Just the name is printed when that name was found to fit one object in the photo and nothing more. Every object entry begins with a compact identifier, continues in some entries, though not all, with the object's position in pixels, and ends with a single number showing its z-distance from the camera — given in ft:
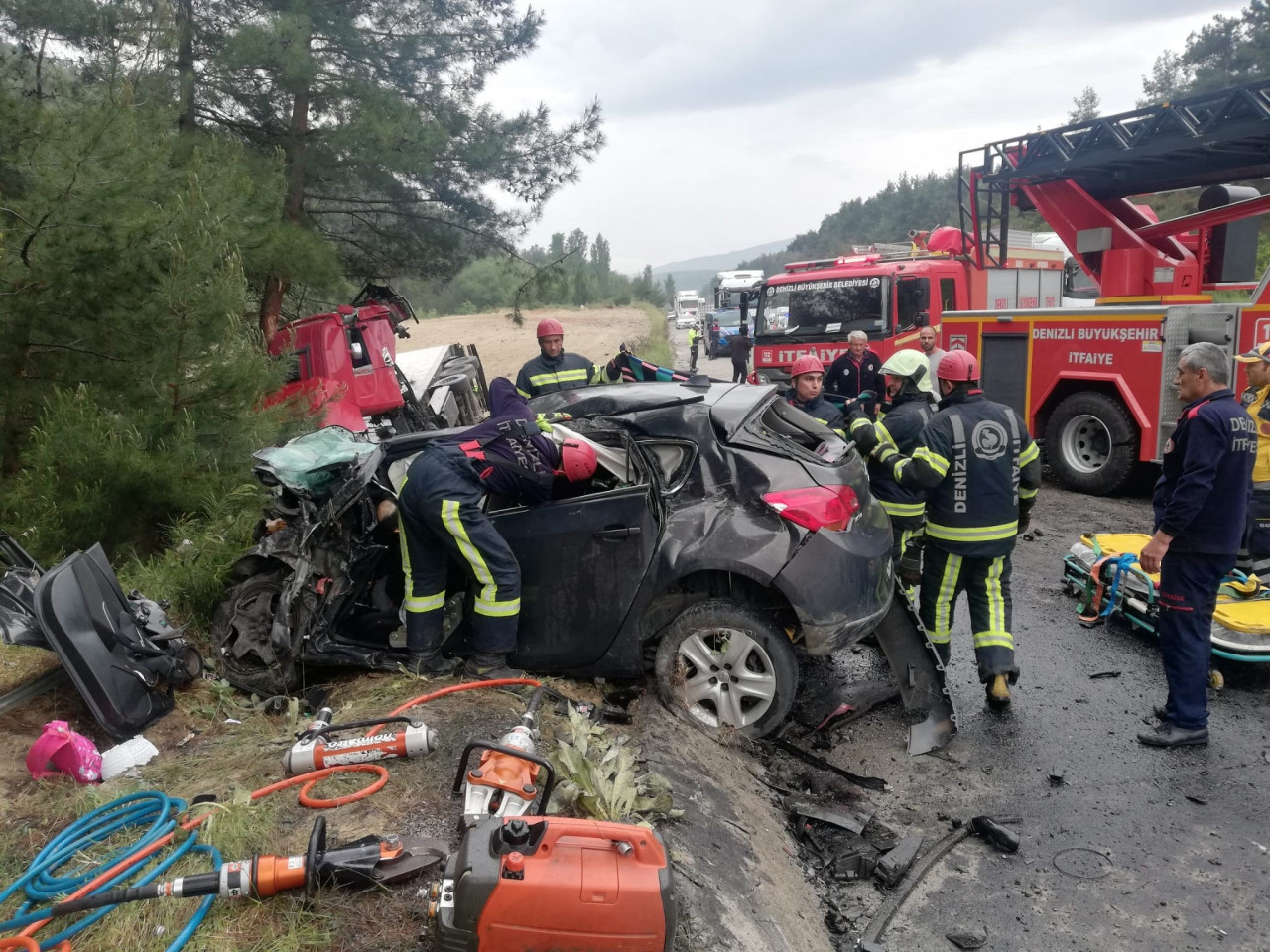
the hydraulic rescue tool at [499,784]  9.46
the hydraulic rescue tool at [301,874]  8.07
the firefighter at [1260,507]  18.79
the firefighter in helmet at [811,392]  20.83
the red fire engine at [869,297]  36.65
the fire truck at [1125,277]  27.78
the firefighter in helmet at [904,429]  17.97
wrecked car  13.62
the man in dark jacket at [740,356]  51.70
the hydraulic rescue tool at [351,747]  11.08
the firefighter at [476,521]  13.41
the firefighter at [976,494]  15.47
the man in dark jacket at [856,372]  27.99
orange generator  7.43
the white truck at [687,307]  143.95
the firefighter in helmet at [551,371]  23.38
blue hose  8.22
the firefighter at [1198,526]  13.67
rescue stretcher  15.71
